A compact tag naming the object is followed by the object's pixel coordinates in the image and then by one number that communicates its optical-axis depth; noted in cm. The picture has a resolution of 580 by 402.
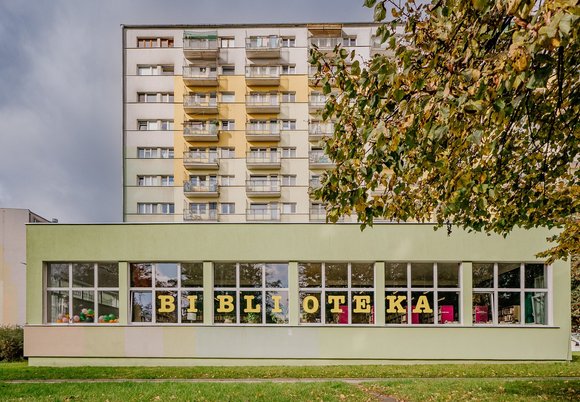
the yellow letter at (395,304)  1531
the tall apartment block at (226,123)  4225
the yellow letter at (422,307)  1527
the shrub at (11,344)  1798
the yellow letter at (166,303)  1555
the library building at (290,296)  1505
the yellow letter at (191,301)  1552
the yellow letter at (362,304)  1537
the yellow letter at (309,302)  1540
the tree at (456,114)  369
